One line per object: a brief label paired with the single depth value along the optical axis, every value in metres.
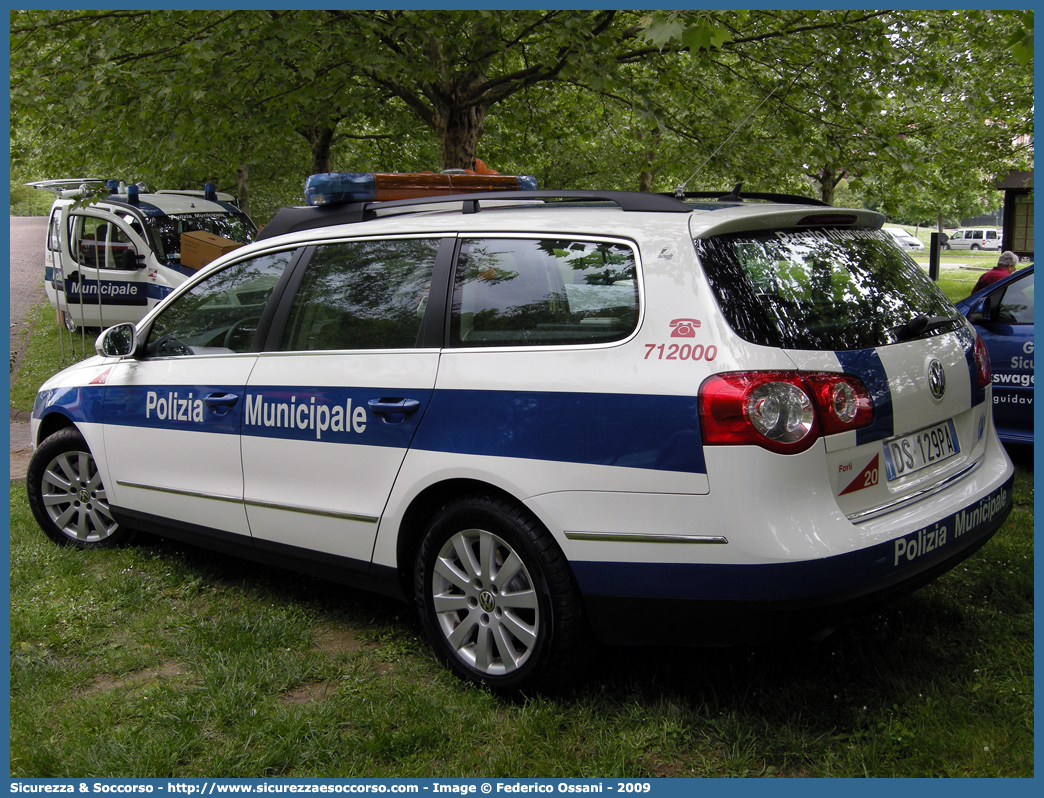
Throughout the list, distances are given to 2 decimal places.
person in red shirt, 10.50
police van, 13.36
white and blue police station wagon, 2.91
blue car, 6.48
